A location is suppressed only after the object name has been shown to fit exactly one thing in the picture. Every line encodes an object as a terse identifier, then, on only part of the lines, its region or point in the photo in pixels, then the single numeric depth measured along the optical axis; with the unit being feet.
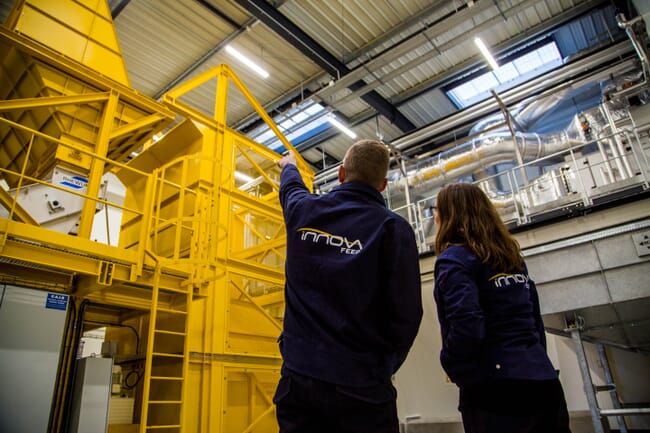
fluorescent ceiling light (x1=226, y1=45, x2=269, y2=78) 30.60
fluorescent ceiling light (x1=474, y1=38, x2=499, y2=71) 29.25
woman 6.16
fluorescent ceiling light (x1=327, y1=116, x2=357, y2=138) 38.68
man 4.66
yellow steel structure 16.07
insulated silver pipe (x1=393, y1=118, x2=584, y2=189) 36.45
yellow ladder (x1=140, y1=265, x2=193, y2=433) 17.08
